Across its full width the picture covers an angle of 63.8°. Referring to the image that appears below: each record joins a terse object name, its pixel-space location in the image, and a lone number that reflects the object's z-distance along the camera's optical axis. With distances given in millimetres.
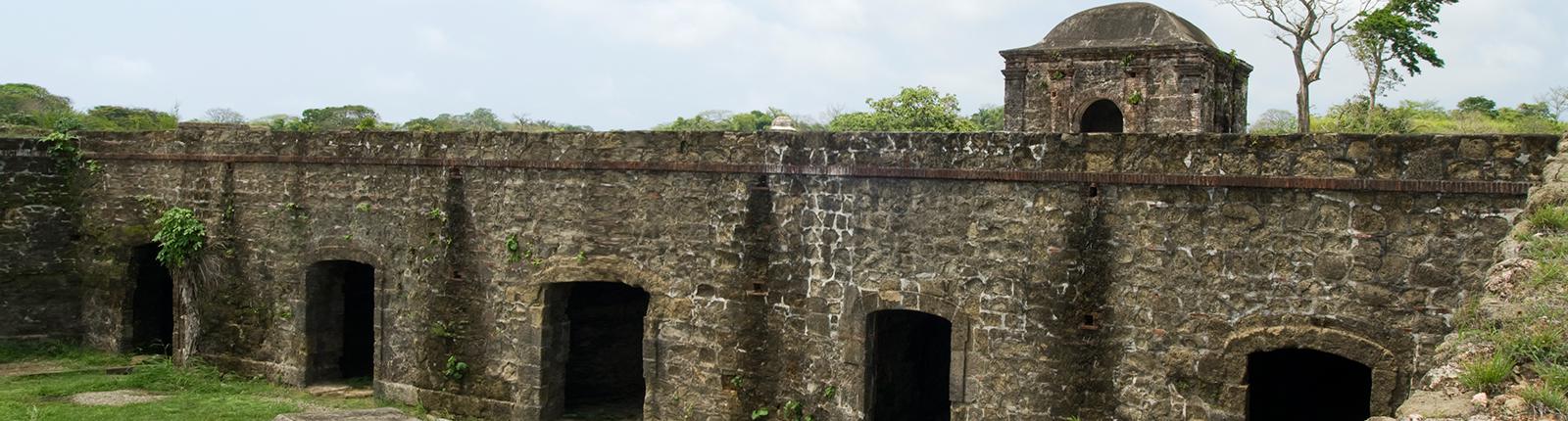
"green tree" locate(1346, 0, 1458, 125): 27875
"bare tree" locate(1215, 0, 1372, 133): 29172
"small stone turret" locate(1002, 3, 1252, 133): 18797
